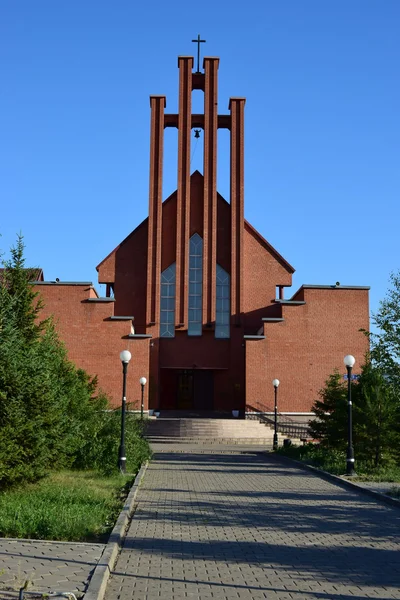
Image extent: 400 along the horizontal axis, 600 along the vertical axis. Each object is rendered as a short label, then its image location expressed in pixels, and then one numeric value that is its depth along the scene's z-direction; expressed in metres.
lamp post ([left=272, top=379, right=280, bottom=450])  28.78
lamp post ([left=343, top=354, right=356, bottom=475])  17.08
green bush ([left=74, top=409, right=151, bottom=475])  17.36
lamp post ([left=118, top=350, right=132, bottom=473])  17.12
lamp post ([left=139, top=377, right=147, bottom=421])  36.95
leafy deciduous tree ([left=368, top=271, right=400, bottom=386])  16.67
